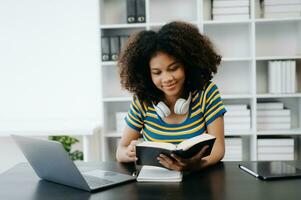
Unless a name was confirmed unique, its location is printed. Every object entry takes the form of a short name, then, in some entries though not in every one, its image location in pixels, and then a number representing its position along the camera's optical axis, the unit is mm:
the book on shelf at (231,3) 2846
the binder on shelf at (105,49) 2893
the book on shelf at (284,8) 2850
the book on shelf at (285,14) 2852
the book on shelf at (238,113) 2912
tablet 1231
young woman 1645
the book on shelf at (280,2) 2844
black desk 1068
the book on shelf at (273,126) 2918
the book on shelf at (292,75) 2848
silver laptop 1116
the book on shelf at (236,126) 2922
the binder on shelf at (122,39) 2904
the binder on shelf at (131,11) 2869
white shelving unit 3041
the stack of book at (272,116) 2912
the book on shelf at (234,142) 2900
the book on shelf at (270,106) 2924
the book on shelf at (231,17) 2865
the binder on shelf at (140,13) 2873
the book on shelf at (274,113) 2906
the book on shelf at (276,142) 2861
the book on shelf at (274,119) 2912
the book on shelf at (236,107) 2928
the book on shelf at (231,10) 2857
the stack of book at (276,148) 2867
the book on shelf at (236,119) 2916
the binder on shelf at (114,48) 2898
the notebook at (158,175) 1233
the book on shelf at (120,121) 3004
